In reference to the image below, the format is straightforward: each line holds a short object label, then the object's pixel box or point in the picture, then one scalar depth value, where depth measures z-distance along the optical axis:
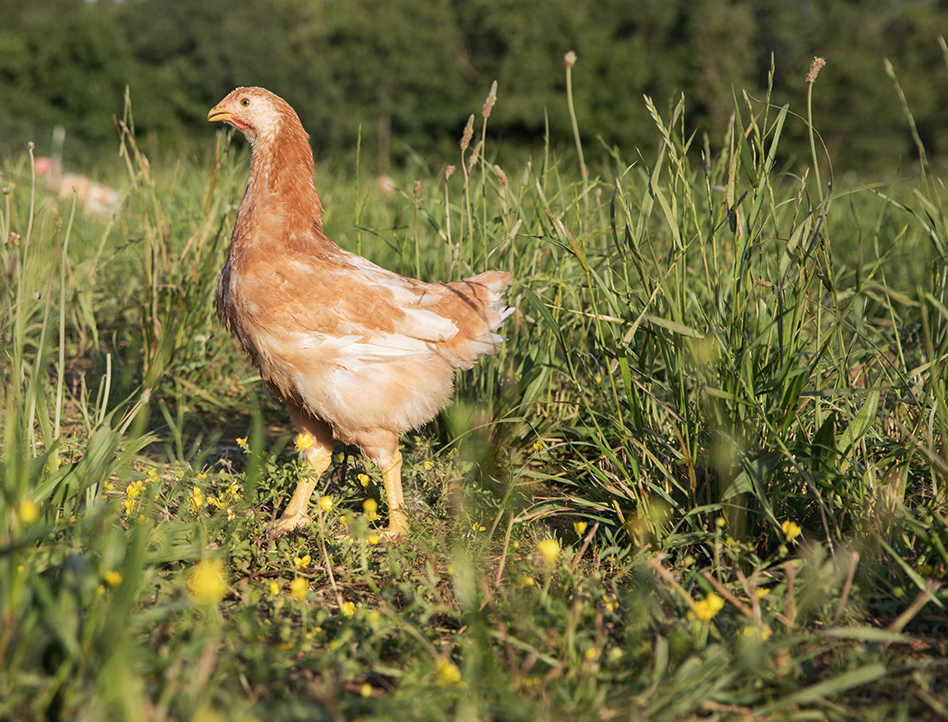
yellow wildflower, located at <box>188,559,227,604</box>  1.17
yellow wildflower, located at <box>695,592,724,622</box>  1.29
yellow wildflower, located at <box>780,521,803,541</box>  1.36
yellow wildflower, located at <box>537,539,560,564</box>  1.32
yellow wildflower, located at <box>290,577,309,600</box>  1.33
